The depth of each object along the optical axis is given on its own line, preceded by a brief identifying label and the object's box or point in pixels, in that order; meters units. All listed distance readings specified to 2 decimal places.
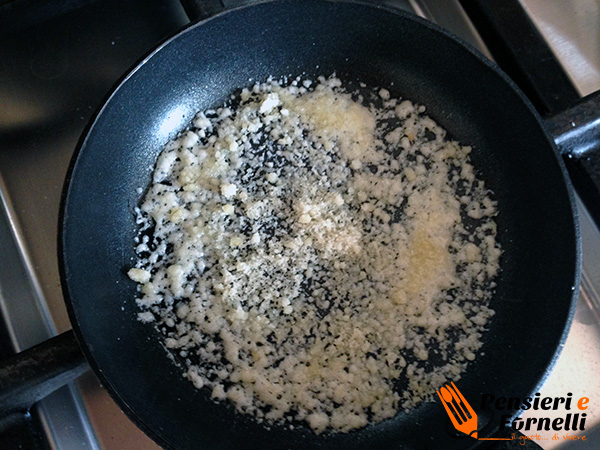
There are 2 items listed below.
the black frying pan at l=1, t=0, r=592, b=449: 0.54
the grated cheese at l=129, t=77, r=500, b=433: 0.57
